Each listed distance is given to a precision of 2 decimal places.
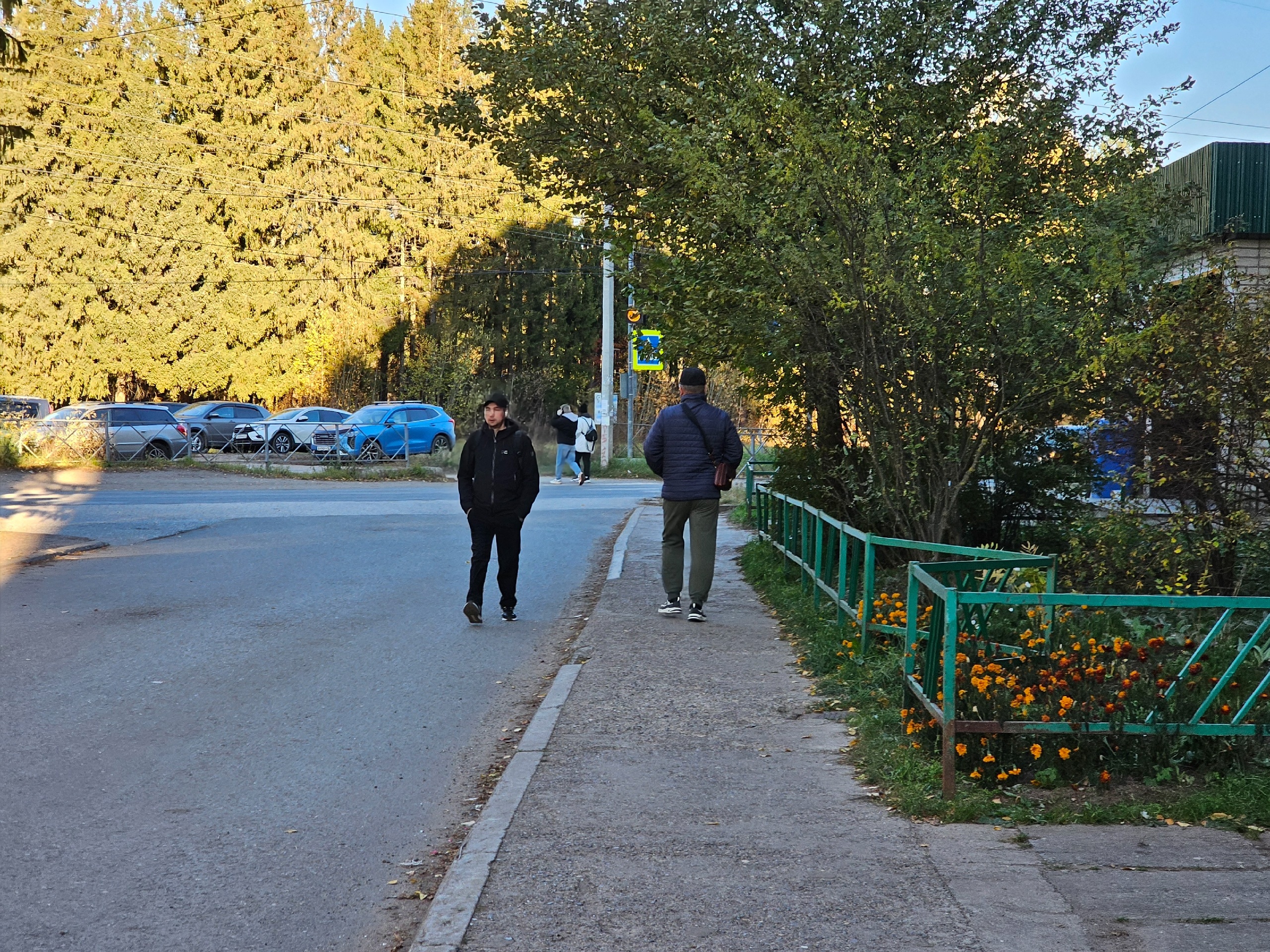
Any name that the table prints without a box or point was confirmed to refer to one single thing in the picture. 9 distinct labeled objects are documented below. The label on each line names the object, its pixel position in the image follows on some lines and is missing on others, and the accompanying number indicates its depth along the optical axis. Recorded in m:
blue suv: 34.03
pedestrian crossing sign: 22.14
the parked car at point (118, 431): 30.09
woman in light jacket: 29.02
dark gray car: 37.94
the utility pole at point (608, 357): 32.41
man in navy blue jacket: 10.04
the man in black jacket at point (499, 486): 10.37
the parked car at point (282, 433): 37.09
